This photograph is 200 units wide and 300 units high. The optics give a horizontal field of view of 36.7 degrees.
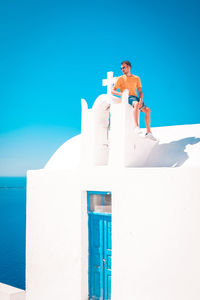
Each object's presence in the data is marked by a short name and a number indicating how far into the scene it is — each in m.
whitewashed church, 5.26
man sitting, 6.94
